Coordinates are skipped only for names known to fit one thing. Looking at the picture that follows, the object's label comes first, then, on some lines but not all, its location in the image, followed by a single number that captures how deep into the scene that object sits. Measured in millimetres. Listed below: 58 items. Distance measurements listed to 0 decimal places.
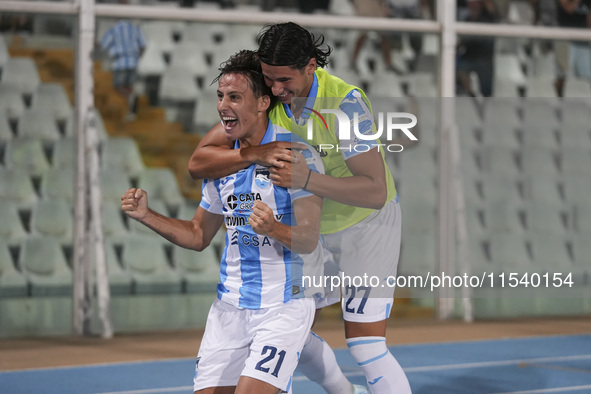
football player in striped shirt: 7195
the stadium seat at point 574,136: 22172
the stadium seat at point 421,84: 19828
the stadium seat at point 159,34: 17844
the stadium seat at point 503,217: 20953
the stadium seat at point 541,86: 21281
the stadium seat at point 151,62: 17953
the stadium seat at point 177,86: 18359
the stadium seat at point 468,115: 20711
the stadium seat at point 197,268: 18078
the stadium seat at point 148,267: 17750
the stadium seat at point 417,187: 20000
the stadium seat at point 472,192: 20859
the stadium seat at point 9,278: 16781
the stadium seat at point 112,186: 17922
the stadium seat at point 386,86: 19844
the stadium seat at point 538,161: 21703
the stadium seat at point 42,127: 17437
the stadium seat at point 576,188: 21875
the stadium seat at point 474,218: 20812
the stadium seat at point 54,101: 17469
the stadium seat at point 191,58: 18422
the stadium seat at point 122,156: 17891
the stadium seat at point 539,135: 21797
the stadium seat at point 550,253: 21281
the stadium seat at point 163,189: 18281
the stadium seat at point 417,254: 19750
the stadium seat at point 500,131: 21328
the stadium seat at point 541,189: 21516
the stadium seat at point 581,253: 21531
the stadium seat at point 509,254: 20828
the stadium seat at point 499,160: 21125
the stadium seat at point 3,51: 17016
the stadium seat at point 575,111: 22094
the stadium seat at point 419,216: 19859
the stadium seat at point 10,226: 16922
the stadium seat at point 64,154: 17406
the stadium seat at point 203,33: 18281
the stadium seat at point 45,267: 16984
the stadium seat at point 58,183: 17391
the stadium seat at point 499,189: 20953
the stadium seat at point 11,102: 17081
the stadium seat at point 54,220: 17266
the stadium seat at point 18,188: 17062
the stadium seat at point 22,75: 17172
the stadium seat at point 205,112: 18562
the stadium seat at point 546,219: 21406
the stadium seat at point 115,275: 17516
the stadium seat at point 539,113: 21719
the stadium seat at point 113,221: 17859
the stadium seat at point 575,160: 22016
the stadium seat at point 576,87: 21547
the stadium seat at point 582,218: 21781
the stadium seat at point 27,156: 17187
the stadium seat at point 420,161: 20172
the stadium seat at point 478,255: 20469
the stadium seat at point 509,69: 20625
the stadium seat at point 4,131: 17031
